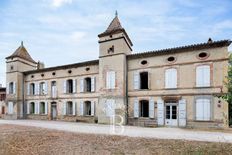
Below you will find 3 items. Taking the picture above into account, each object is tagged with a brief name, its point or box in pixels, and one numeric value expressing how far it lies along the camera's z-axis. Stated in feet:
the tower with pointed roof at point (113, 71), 50.26
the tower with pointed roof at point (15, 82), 72.43
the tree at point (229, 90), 14.93
